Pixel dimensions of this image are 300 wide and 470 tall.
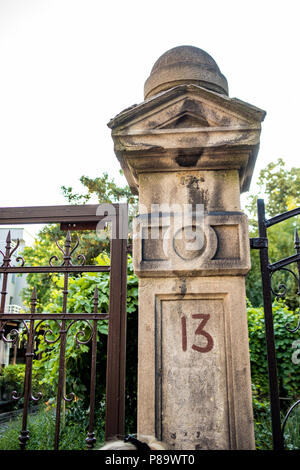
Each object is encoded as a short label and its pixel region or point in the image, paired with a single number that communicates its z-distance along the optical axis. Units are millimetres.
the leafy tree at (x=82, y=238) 11781
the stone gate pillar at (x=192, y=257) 1831
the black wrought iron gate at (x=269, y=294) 1976
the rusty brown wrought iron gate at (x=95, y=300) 2111
